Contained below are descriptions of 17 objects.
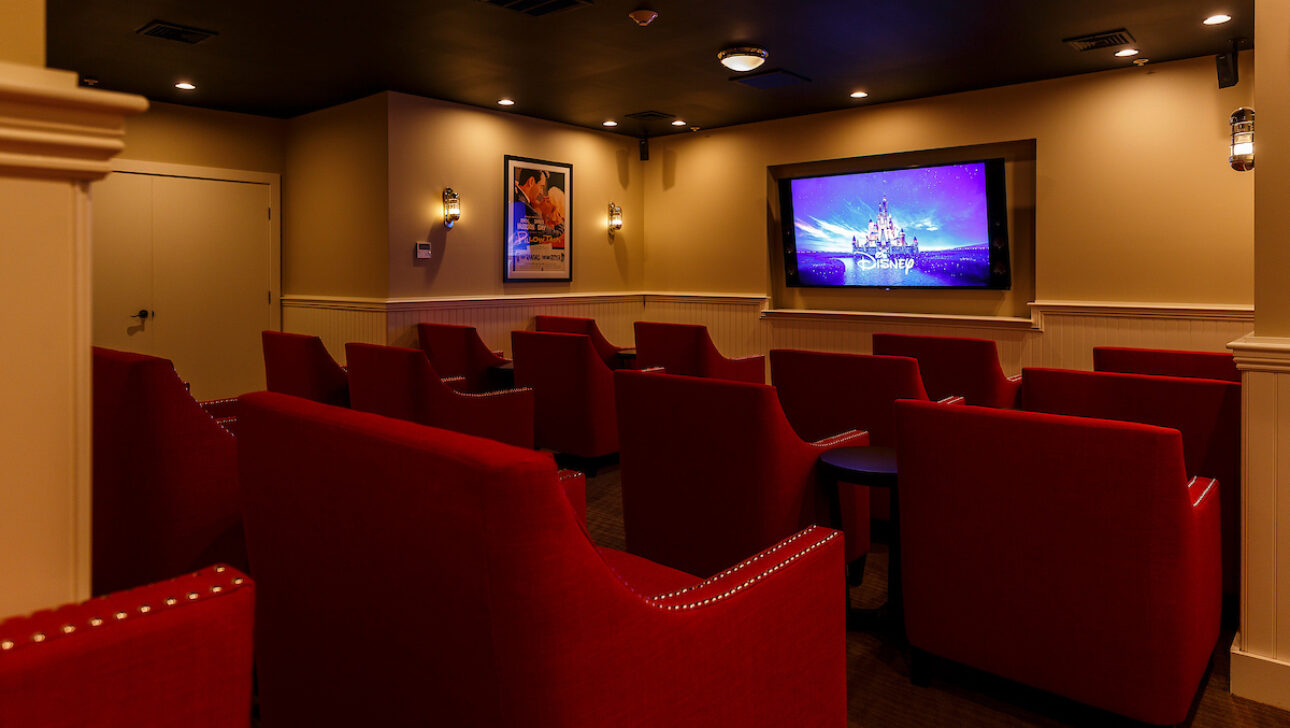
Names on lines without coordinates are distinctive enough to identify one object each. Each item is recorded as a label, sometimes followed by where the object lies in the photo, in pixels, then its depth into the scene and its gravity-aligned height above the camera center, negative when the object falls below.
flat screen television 6.83 +1.10
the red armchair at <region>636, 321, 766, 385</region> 5.87 -0.02
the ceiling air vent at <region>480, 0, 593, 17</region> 4.65 +2.01
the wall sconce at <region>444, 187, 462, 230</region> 7.04 +1.28
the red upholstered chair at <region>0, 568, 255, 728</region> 0.74 -0.29
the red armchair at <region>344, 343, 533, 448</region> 4.14 -0.24
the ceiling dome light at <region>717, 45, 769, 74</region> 5.52 +2.01
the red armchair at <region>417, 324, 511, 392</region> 6.31 -0.03
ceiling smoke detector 4.75 +1.98
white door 6.70 +0.72
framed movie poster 7.65 +1.29
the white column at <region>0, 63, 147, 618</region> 0.85 +0.04
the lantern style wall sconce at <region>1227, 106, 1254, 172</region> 4.86 +1.27
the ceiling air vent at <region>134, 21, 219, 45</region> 5.04 +2.05
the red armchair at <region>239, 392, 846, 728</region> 1.17 -0.43
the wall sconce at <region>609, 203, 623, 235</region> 8.59 +1.44
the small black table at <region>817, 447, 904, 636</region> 2.67 -0.43
